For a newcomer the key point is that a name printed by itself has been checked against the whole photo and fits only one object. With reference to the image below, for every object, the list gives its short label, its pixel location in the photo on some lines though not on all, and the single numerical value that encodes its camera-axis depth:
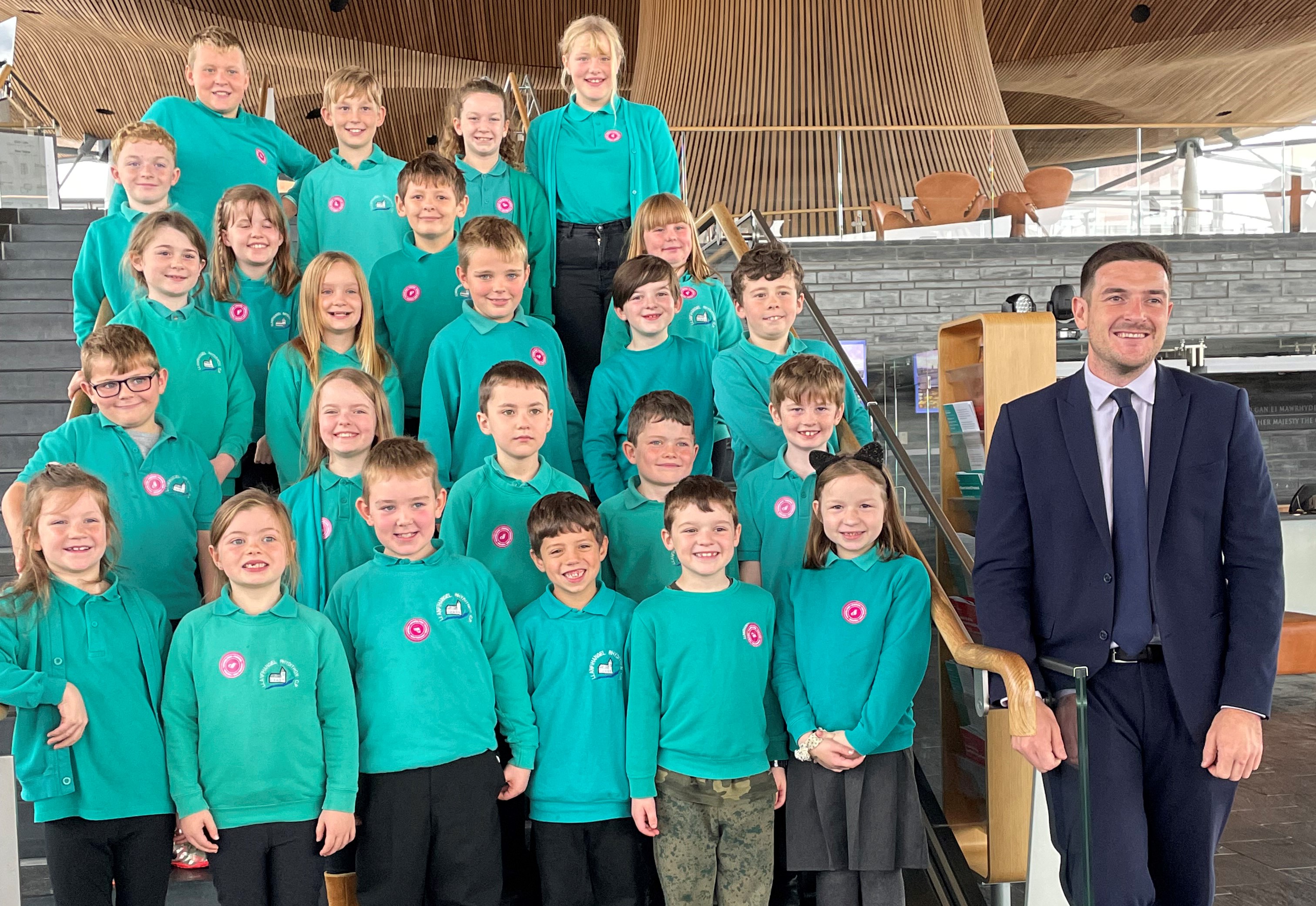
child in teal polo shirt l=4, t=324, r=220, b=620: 3.17
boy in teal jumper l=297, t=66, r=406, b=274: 4.48
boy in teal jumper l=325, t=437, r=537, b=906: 2.76
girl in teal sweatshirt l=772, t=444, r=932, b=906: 2.87
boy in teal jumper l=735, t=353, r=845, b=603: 3.30
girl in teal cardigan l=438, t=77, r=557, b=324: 4.44
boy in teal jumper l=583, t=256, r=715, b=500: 3.79
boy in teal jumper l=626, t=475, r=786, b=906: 2.84
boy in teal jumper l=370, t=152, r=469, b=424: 4.12
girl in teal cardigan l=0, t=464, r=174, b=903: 2.63
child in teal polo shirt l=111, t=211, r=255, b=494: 3.63
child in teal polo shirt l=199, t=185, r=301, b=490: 3.94
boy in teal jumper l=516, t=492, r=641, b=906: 2.86
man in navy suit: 2.27
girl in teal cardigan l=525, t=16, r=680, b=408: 4.55
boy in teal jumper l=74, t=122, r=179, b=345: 4.10
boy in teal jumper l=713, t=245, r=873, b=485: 3.71
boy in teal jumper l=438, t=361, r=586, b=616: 3.21
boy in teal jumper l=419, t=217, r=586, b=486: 3.64
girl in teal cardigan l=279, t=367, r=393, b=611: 3.15
